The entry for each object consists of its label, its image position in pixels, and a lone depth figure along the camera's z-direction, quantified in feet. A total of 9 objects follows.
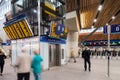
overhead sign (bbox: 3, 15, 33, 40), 19.04
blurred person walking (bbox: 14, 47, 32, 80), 8.95
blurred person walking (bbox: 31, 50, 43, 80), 9.73
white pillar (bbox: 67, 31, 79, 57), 40.12
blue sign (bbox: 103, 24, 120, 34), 13.37
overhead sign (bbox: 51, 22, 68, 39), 19.40
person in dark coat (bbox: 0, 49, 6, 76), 14.50
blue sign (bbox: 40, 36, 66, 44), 18.09
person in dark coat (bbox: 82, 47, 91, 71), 16.81
